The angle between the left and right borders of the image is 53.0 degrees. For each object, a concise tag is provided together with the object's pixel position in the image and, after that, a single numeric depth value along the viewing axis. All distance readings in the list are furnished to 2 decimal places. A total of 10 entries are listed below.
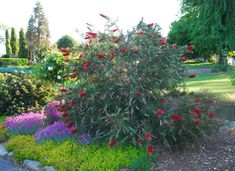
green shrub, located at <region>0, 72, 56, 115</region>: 5.99
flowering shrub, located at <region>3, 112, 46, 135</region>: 4.66
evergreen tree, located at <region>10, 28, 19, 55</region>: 36.19
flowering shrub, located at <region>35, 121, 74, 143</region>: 4.01
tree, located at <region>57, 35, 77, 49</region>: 33.92
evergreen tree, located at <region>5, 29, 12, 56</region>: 36.30
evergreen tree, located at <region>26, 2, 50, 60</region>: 34.69
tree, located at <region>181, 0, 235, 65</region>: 13.97
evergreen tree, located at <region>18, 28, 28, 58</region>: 33.02
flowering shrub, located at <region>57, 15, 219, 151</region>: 3.46
